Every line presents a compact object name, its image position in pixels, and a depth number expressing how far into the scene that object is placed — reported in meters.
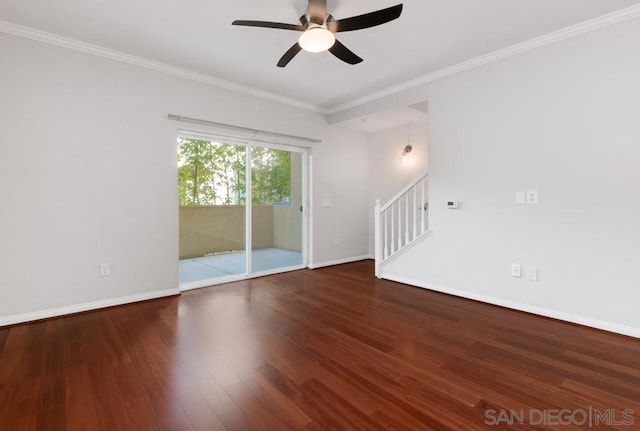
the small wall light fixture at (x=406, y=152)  5.20
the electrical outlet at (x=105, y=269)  3.18
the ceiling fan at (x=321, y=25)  2.18
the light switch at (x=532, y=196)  2.97
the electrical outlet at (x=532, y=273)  2.98
